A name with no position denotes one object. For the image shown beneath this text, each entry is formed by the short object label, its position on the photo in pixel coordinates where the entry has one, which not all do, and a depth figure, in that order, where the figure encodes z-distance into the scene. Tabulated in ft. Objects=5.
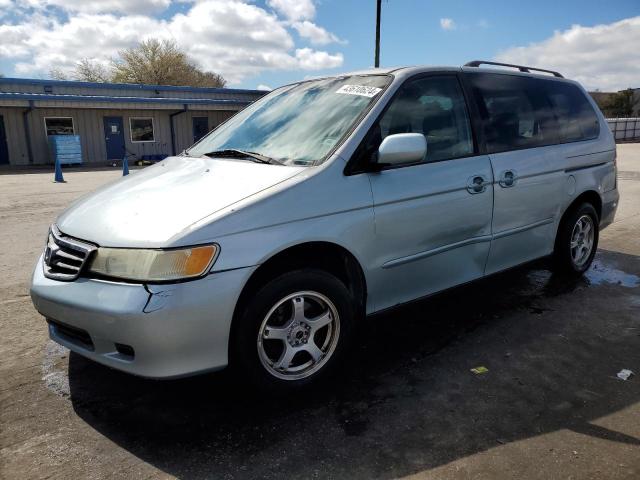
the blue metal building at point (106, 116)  72.18
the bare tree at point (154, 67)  142.92
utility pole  75.46
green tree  156.46
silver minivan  7.57
